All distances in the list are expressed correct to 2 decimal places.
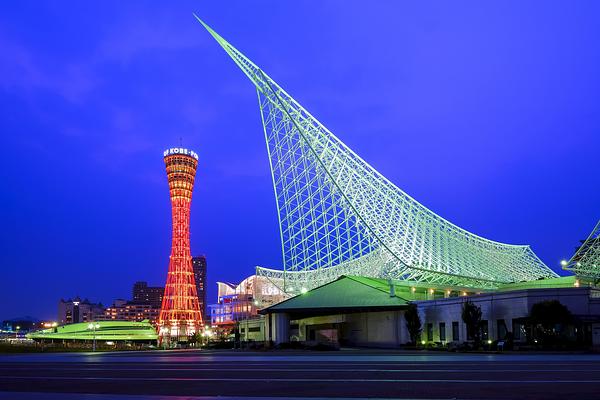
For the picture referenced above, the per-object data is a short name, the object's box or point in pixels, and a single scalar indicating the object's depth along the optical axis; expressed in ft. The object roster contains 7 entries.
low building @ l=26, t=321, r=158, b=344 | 472.85
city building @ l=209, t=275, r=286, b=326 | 433.85
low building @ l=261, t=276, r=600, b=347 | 162.81
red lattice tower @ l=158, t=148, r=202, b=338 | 419.54
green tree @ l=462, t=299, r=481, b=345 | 167.73
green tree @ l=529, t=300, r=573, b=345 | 149.89
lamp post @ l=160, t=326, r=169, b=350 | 422.41
